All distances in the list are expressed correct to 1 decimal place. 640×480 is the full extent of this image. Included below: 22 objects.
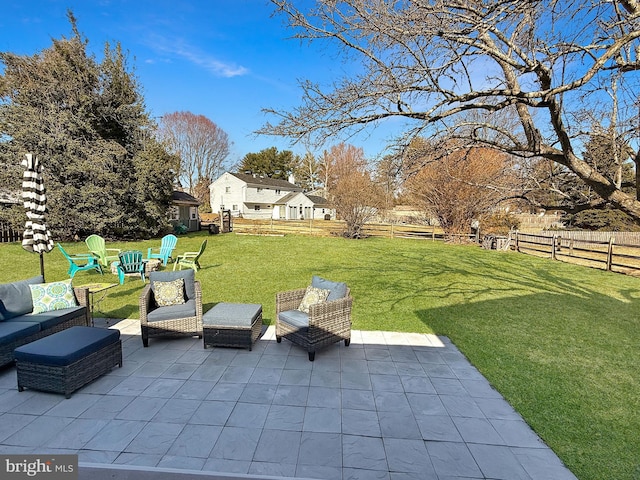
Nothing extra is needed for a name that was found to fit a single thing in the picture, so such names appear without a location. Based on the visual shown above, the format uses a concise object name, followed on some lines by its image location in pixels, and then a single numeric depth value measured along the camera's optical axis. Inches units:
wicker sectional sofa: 147.3
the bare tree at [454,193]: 676.4
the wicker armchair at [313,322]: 162.6
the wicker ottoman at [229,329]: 171.8
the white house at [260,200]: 1309.1
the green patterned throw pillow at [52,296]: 176.4
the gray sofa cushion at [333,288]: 186.9
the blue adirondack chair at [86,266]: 318.3
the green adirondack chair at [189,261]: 367.8
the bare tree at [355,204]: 717.9
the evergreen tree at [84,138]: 546.3
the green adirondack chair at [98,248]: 352.2
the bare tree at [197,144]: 1249.4
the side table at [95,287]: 201.3
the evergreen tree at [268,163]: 1648.6
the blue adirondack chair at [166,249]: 406.3
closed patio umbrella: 193.6
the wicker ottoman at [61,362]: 125.6
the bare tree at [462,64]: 121.8
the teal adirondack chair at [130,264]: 301.3
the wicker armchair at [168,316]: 177.9
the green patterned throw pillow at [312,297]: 188.2
